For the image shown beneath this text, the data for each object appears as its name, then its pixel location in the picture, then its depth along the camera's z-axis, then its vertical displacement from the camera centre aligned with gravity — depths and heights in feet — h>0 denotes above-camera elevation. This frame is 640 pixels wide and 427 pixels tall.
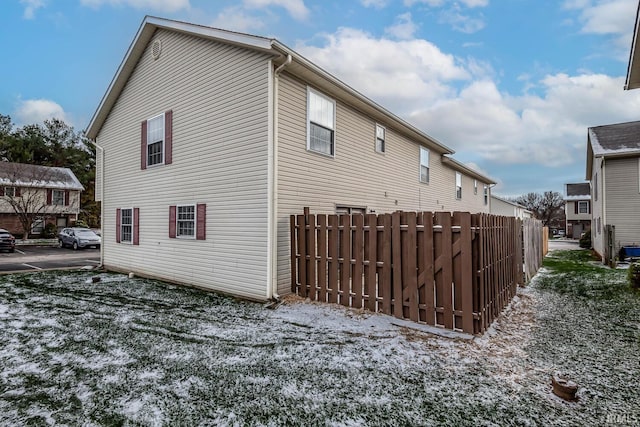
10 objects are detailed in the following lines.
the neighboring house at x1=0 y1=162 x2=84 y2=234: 96.22 +8.98
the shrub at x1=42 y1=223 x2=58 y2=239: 101.76 -2.16
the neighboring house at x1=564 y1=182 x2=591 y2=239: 126.21 +5.42
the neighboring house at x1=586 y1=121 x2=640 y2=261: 42.63 +4.63
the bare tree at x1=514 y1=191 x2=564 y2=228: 183.62 +8.53
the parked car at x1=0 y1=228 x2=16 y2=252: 63.16 -3.40
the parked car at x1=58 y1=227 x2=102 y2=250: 71.72 -3.11
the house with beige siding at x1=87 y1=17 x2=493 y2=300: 23.03 +6.04
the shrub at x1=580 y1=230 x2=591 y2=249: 72.72 -4.18
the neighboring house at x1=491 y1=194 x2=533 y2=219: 101.50 +4.82
